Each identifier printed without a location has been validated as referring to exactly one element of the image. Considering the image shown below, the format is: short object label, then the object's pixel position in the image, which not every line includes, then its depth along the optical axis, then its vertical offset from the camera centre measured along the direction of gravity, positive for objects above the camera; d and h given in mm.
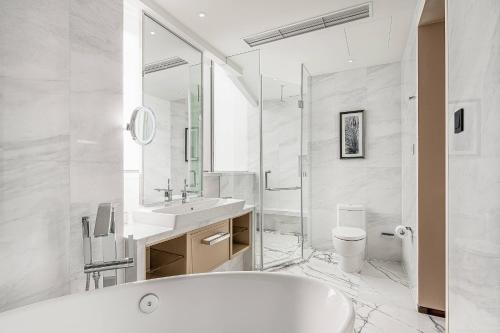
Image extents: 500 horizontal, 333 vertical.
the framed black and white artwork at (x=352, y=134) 3543 +386
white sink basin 1868 -388
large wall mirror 2254 +495
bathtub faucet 1365 -447
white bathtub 1128 -656
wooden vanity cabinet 2004 -704
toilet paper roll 2479 -627
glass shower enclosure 3133 -117
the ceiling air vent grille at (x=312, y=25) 2328 +1295
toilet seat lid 2895 -773
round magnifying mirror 2084 +308
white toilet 2896 -894
